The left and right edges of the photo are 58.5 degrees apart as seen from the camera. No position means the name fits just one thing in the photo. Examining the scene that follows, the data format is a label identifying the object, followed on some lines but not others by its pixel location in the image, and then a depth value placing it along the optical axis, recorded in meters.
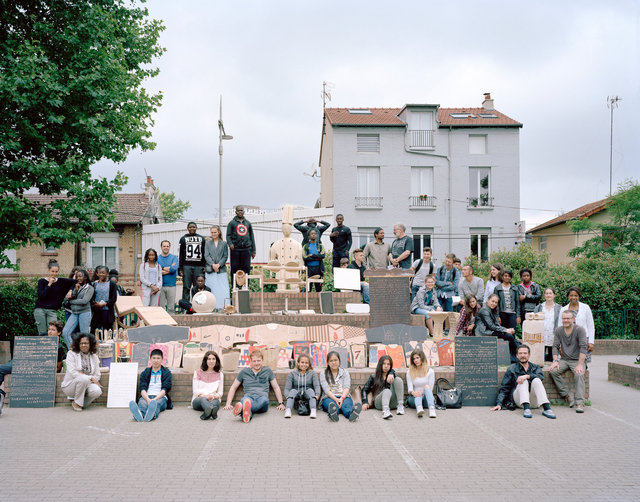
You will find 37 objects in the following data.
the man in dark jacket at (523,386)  8.55
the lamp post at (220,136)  24.72
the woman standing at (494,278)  10.95
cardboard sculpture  13.94
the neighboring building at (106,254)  27.34
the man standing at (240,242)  13.68
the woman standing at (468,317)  10.03
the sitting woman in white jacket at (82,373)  8.69
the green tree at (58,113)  12.80
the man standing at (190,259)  13.18
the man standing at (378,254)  13.94
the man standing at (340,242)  14.47
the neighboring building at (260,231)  27.55
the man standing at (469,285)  11.86
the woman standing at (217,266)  13.39
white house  31.00
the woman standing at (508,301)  10.31
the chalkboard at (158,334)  10.56
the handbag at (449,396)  8.80
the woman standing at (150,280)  12.66
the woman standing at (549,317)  10.15
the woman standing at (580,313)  9.41
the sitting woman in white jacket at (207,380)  8.48
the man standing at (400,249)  13.54
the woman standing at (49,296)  10.61
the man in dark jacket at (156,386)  8.36
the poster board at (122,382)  8.90
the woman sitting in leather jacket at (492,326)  9.70
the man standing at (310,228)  14.17
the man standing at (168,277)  12.93
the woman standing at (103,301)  11.09
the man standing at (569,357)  8.82
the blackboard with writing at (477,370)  9.02
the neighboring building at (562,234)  30.83
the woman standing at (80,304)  10.57
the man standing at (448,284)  13.05
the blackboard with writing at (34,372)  8.92
